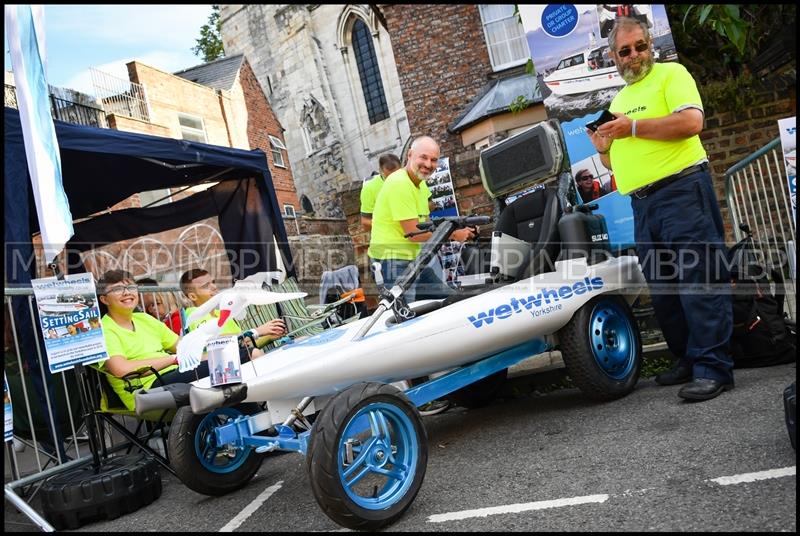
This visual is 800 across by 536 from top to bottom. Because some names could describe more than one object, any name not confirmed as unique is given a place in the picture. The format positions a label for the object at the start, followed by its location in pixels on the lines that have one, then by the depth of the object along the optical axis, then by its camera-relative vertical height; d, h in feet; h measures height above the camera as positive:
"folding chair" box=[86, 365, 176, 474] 13.29 -1.23
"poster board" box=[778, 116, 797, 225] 13.23 +1.18
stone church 97.66 +33.78
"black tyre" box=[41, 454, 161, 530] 10.92 -2.35
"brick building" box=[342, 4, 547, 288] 54.90 +17.71
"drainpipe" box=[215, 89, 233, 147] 81.15 +27.08
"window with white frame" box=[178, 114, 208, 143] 73.46 +23.48
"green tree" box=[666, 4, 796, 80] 22.02 +6.30
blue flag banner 13.20 +4.94
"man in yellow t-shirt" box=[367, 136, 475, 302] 14.71 +1.72
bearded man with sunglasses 11.86 +0.69
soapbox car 8.46 -1.28
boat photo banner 20.16 +5.58
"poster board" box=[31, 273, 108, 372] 11.87 +0.74
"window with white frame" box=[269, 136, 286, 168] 89.65 +23.07
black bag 13.10 -2.24
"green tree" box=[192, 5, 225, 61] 126.00 +55.42
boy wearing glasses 13.80 +0.12
